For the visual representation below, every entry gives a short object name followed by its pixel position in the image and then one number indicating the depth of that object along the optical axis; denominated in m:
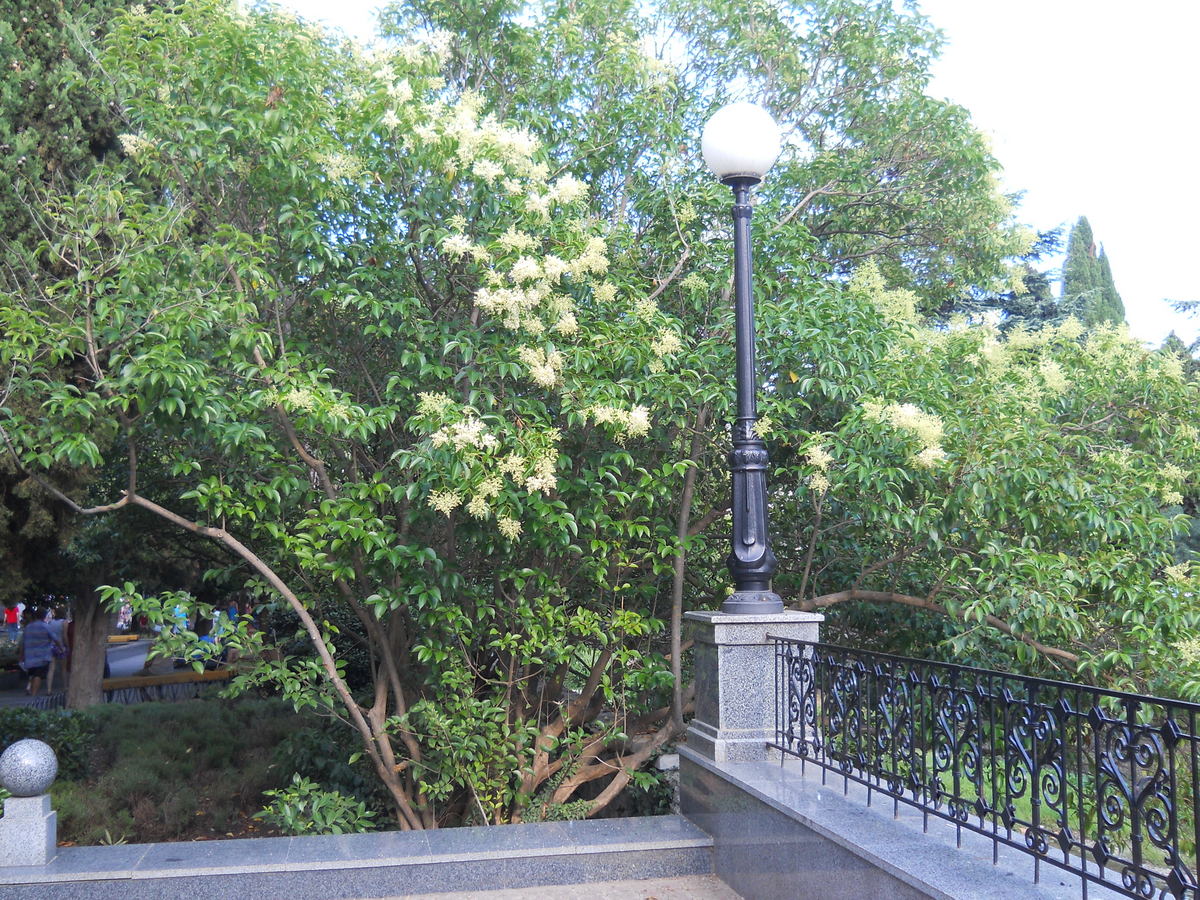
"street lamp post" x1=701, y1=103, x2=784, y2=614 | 5.63
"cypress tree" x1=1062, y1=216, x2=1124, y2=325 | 24.20
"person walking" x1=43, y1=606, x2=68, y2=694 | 18.67
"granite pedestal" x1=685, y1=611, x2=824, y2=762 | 5.55
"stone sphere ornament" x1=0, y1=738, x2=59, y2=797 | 5.30
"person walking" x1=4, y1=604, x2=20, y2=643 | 28.02
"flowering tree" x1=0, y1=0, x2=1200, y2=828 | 5.77
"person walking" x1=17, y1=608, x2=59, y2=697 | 18.55
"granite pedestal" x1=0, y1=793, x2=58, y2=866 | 5.16
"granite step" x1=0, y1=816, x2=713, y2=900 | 5.00
